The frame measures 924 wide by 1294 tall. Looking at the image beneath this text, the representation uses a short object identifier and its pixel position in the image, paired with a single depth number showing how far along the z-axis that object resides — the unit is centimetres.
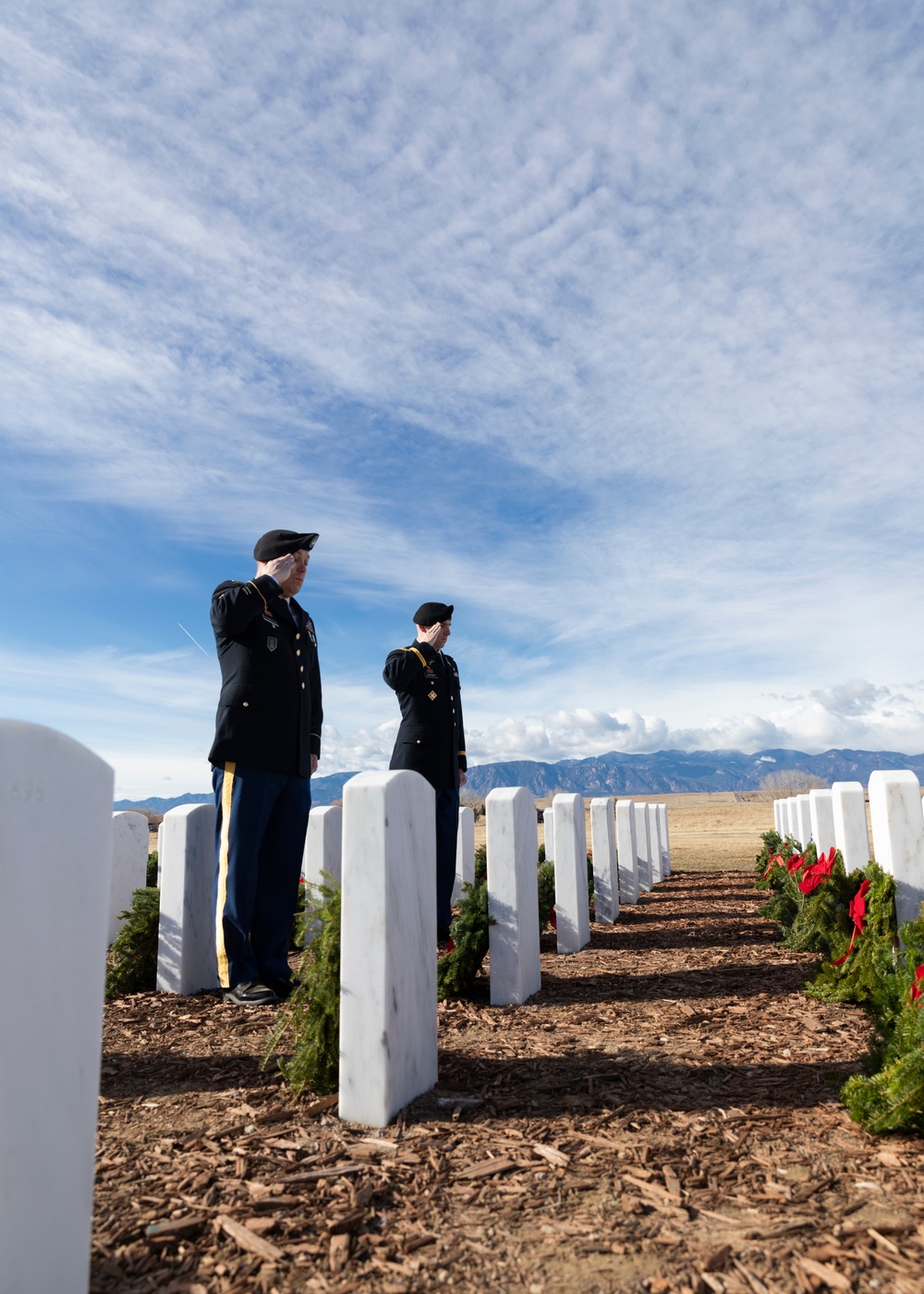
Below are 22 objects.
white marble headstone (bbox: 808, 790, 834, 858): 642
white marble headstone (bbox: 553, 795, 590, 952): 557
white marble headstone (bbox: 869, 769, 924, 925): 393
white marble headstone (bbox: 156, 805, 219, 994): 468
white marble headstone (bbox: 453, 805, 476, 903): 746
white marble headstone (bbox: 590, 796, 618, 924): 759
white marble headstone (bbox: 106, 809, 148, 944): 526
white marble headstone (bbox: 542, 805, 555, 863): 793
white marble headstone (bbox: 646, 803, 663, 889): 1149
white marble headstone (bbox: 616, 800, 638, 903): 914
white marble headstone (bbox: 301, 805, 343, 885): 538
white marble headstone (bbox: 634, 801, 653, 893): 1038
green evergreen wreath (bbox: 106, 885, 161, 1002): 471
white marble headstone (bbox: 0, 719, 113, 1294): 152
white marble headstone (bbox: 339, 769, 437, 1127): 255
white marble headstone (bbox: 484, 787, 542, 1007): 428
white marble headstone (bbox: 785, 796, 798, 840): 991
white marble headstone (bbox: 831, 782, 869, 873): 506
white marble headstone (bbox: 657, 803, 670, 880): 1281
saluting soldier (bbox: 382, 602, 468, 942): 579
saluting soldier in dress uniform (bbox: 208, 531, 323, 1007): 420
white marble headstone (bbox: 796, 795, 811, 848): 859
